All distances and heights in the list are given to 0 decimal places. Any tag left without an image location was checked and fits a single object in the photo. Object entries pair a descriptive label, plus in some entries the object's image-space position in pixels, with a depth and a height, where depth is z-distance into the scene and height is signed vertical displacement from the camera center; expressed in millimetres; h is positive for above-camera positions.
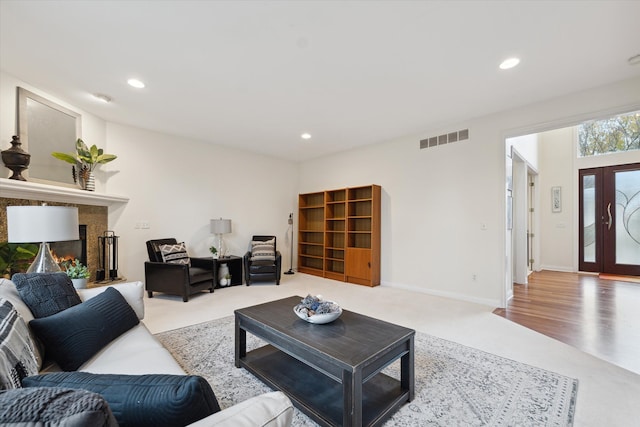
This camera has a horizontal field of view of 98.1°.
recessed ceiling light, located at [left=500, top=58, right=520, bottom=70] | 2680 +1495
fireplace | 3510 -437
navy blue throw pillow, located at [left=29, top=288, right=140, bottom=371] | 1379 -620
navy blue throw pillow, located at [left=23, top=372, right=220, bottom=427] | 690 -459
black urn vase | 2875 +608
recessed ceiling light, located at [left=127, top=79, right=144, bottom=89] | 3090 +1512
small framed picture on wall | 6715 +384
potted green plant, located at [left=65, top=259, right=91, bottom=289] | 2430 -540
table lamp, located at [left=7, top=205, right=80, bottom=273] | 1984 -56
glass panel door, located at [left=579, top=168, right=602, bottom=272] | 6234 -121
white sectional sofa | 679 -682
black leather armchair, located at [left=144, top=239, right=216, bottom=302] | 4066 -925
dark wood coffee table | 1500 -875
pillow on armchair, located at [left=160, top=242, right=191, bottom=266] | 4406 -616
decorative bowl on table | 1930 -686
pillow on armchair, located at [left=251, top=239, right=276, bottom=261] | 5336 -689
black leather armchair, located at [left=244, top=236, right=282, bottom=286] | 5223 -1043
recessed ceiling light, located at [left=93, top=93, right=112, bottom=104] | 3451 +1502
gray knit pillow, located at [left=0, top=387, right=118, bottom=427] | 456 -338
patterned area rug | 1664 -1211
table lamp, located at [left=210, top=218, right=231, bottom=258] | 5191 -211
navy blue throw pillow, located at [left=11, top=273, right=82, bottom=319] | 1519 -441
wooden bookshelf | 5238 -406
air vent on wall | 4273 +1238
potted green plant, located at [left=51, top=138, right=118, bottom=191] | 3750 +746
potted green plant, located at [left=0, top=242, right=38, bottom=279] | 2852 -410
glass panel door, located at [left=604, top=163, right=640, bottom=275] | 5812 -94
